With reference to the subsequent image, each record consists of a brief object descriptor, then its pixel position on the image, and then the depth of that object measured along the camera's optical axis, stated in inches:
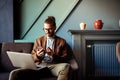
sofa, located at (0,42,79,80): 115.0
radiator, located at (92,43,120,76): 130.9
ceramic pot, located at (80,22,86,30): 126.1
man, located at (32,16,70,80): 97.5
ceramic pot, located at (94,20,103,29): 125.4
